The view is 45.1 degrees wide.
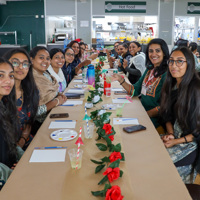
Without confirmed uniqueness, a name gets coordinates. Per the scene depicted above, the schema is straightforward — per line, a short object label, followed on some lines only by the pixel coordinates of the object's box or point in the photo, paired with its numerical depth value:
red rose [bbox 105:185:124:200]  0.88
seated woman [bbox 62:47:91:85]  3.97
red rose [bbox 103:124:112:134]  1.45
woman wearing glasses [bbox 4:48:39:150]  1.98
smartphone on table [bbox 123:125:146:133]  1.65
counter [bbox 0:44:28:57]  8.16
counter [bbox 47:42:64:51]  8.77
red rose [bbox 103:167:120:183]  1.02
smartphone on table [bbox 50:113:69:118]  1.98
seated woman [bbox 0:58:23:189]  1.56
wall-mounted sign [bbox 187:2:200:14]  8.90
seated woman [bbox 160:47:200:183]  1.76
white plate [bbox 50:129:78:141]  1.55
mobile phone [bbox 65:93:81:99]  2.63
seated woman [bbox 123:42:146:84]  4.05
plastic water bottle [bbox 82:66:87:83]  3.60
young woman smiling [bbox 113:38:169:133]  2.46
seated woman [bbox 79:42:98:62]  5.86
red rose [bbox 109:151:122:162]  1.14
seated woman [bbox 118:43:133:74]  4.78
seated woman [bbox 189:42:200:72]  5.42
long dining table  1.00
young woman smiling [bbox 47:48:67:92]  3.25
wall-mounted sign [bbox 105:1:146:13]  8.78
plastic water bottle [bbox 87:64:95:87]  3.13
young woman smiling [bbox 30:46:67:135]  2.32
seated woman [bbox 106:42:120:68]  5.26
